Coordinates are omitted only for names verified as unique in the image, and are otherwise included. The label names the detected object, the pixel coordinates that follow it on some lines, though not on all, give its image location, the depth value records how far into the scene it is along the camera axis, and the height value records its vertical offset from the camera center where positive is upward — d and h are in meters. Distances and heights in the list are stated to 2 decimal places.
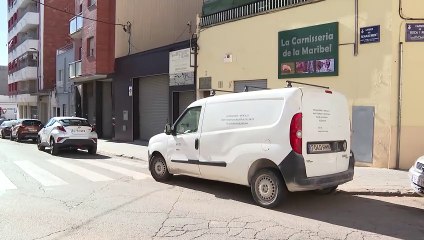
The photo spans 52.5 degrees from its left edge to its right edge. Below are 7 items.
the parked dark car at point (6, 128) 29.77 -1.36
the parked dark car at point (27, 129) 25.28 -1.17
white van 6.79 -0.54
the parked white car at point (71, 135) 16.09 -0.97
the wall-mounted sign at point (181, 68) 18.16 +1.80
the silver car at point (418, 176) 6.83 -1.07
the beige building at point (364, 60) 11.02 +1.42
